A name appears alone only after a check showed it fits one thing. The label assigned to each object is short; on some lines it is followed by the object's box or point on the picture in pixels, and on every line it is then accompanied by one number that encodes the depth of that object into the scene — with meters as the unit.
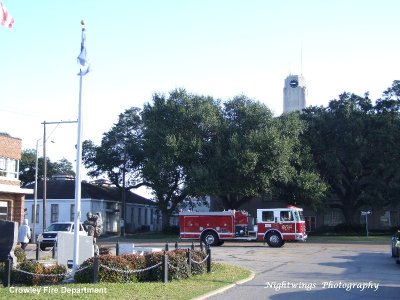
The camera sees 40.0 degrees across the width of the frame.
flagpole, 15.43
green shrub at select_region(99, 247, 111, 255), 19.85
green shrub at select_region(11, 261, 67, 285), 14.55
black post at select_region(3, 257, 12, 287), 13.64
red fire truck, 36.28
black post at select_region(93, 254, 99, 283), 13.97
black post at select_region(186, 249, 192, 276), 16.59
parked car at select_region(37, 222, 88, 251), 34.19
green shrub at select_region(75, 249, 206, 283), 14.30
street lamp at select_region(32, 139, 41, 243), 46.12
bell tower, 123.03
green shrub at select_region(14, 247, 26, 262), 18.83
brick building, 40.72
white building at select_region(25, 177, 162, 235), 62.22
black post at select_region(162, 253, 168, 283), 15.04
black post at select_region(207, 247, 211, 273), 18.01
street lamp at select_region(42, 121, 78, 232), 44.67
